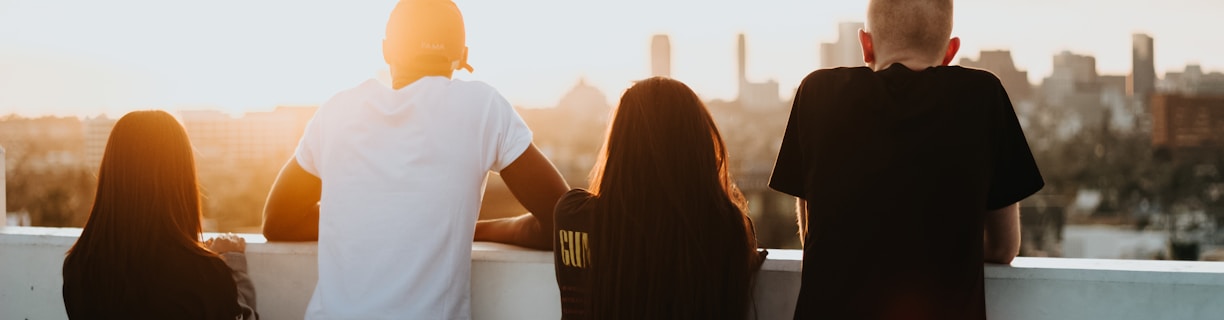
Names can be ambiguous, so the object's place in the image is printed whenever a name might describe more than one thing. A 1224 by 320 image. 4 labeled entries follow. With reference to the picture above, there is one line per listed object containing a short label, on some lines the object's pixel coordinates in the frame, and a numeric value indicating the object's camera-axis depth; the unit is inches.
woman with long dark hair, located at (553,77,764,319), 88.5
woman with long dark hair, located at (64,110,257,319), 106.7
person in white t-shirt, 95.4
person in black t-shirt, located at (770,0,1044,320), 79.5
